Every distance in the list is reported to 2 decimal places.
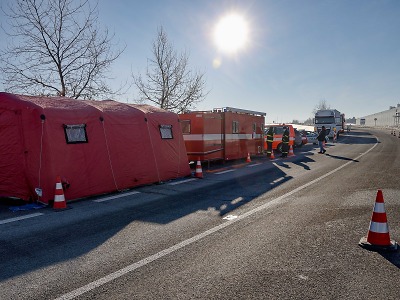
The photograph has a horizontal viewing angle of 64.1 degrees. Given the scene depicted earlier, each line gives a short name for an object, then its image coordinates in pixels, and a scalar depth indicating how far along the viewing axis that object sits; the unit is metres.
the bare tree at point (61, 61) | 15.88
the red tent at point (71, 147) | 7.96
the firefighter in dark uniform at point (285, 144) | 19.73
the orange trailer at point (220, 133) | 14.77
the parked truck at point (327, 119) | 39.66
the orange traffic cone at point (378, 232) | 4.69
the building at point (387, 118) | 116.91
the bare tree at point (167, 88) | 25.20
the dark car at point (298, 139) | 28.33
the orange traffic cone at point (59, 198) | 7.41
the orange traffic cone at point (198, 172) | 12.14
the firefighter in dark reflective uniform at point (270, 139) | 21.20
